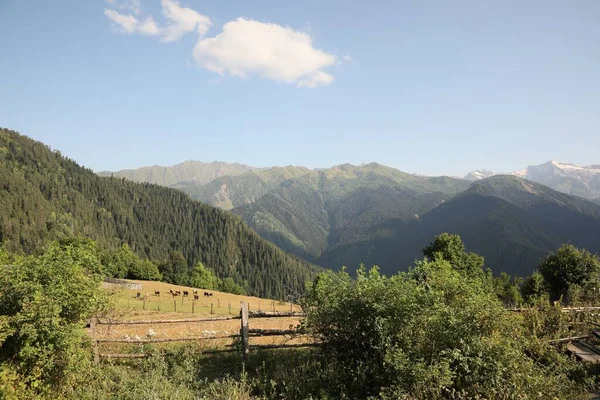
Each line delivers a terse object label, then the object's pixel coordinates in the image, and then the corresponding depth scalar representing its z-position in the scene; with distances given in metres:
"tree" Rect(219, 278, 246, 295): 108.79
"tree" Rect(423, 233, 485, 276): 39.34
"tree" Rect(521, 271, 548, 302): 41.51
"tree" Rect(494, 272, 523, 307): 49.92
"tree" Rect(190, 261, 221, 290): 95.75
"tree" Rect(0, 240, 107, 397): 7.18
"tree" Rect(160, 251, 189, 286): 97.38
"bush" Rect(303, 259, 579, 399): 6.96
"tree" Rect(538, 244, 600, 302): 34.94
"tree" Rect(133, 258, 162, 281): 85.25
